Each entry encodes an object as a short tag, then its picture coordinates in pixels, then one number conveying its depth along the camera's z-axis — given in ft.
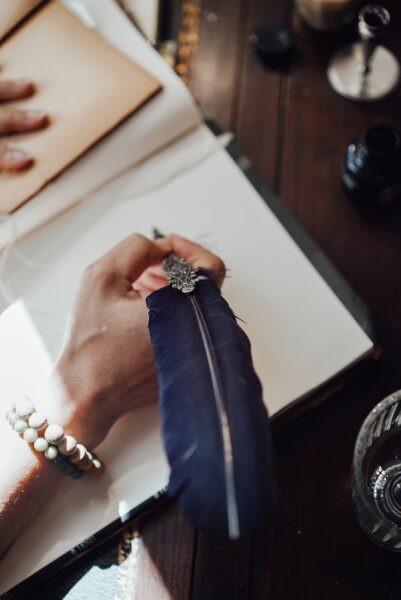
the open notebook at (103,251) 1.88
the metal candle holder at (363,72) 2.42
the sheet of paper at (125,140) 2.16
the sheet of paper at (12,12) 2.32
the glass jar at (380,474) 1.79
